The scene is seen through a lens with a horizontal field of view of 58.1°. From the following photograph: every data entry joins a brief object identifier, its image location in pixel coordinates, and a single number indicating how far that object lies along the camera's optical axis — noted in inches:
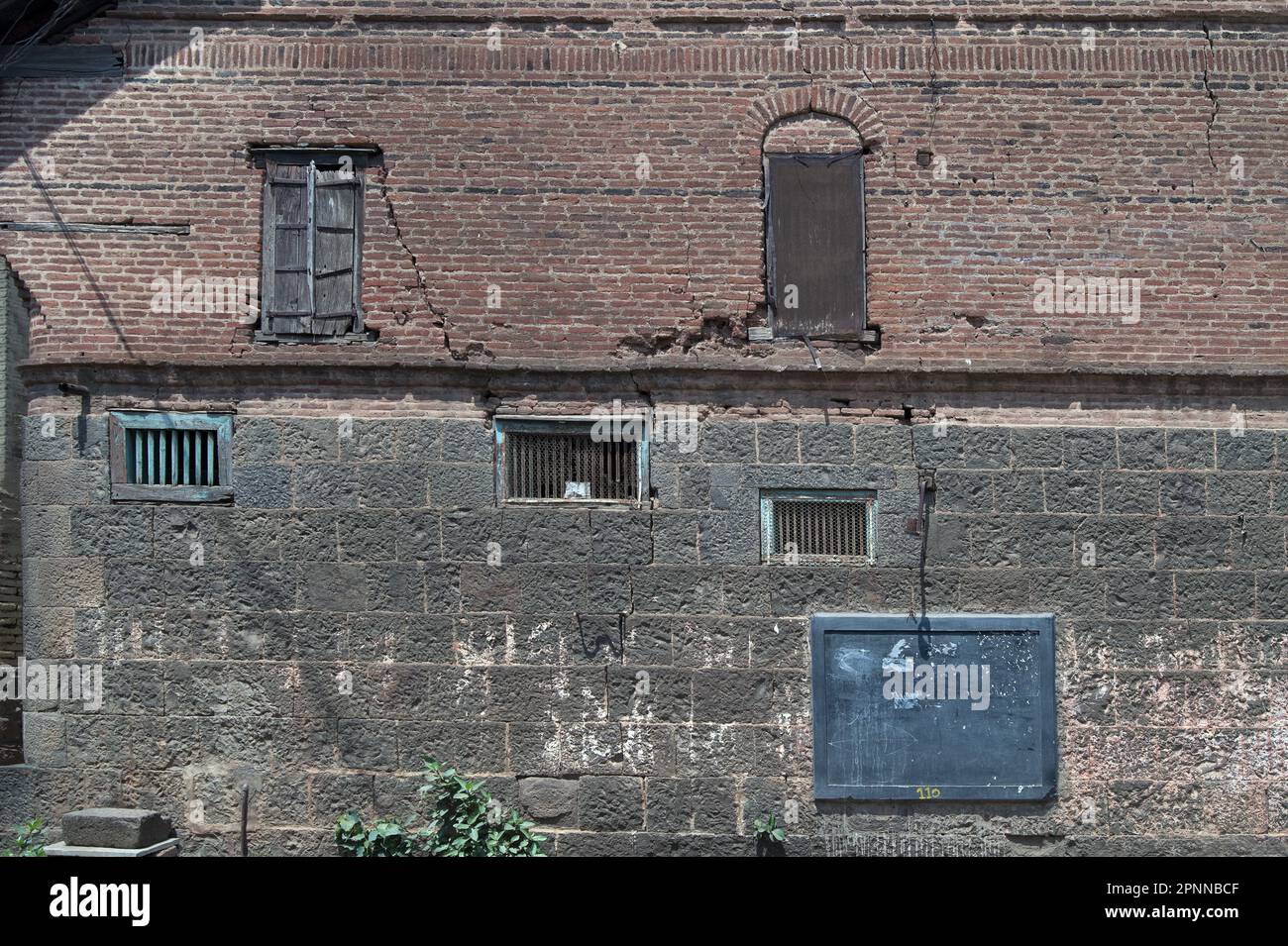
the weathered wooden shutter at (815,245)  330.0
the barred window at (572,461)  324.8
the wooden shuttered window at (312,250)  329.4
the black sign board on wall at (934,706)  314.8
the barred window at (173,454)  322.7
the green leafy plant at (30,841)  306.8
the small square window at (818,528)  322.3
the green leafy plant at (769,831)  312.3
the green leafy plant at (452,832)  306.2
